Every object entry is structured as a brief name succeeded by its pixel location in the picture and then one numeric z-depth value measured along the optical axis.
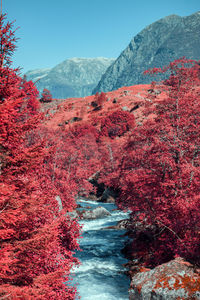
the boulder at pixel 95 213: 28.51
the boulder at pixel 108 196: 39.16
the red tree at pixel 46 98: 105.81
